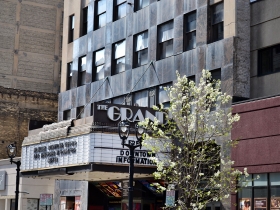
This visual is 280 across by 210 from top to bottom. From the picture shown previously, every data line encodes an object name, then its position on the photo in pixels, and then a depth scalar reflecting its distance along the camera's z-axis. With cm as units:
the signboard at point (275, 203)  2673
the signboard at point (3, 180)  4981
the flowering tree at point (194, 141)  2458
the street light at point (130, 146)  2534
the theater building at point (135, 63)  3006
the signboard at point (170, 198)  3211
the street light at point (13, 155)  3475
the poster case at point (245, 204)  2831
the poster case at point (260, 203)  2744
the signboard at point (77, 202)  4146
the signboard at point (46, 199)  3791
